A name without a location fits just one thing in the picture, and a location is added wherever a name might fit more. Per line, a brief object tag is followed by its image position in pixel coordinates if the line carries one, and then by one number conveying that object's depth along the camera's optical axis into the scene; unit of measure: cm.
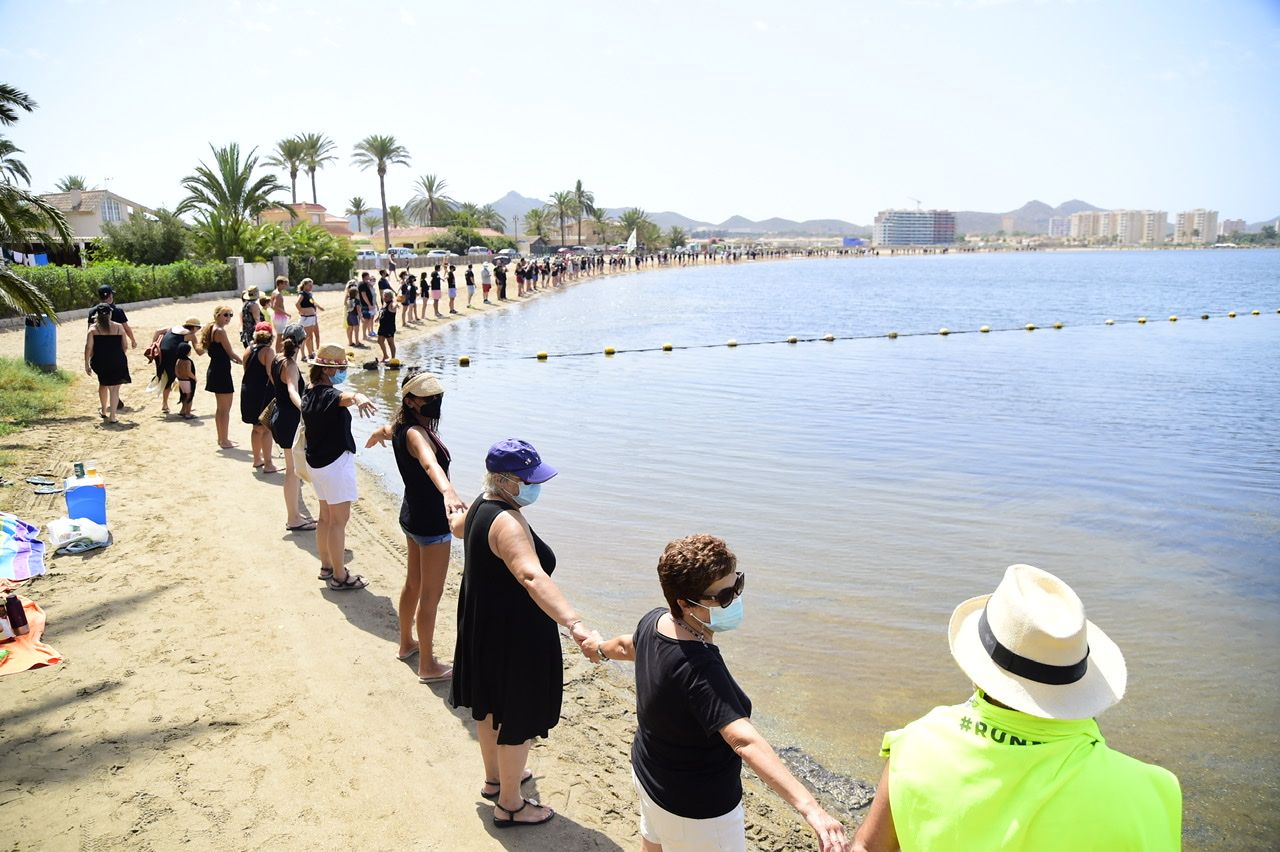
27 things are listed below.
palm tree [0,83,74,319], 1190
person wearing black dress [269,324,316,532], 756
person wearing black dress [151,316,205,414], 1166
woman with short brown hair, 259
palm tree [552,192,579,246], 11531
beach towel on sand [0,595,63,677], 514
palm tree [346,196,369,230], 10731
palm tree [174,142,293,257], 3341
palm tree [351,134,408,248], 7612
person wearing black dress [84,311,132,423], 1120
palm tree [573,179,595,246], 11644
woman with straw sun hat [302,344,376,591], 609
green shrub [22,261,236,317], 2248
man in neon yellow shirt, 180
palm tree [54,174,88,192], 7638
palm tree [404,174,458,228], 9862
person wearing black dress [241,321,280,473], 853
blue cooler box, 715
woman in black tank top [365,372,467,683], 466
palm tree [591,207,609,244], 12231
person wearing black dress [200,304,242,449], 1015
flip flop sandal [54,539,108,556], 696
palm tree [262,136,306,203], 6650
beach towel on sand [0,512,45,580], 636
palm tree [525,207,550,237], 11988
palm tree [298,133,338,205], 6725
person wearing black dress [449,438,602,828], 348
